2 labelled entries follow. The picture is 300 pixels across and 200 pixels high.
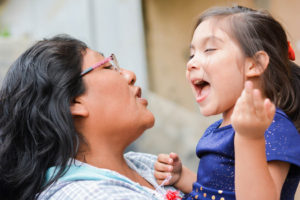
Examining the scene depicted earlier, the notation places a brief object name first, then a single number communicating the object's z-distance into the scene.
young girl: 1.57
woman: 1.67
